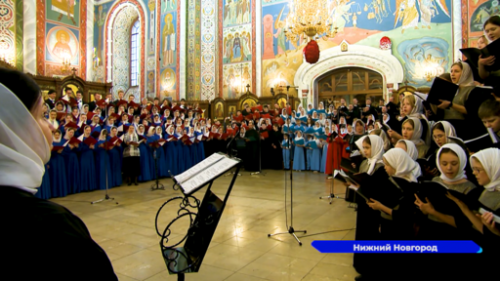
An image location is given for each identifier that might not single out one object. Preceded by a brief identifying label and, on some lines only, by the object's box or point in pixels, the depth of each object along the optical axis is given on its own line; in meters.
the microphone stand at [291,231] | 4.61
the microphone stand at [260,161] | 11.33
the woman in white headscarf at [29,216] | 0.99
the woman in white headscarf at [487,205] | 2.06
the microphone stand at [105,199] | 6.96
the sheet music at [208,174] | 2.70
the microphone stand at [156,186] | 8.53
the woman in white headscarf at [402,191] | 2.79
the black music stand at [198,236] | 2.78
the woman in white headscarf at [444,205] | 2.33
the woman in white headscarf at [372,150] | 3.71
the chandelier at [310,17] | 8.98
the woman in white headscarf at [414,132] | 3.82
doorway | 14.00
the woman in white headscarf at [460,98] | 3.60
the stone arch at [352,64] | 13.18
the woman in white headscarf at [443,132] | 3.43
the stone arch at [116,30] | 19.91
